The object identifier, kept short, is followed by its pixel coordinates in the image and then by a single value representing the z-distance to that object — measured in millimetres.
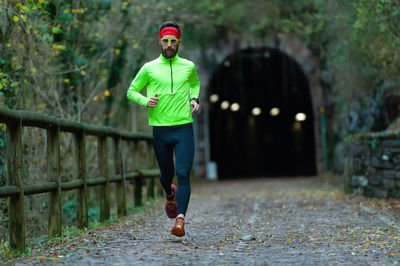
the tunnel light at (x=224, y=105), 32631
